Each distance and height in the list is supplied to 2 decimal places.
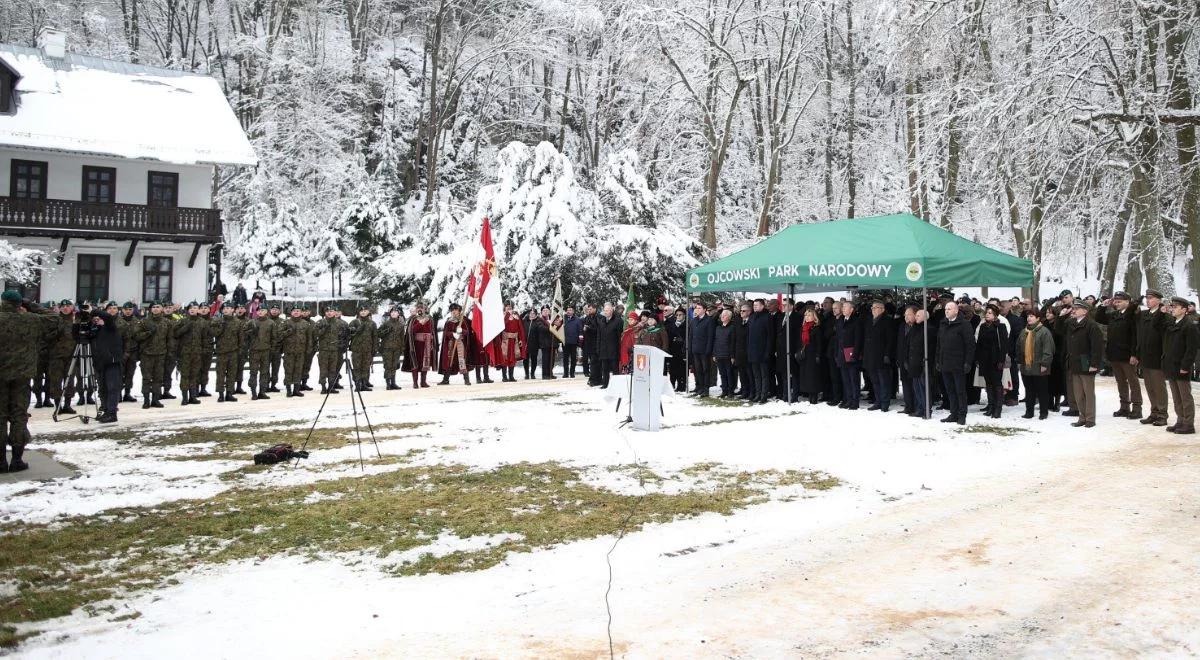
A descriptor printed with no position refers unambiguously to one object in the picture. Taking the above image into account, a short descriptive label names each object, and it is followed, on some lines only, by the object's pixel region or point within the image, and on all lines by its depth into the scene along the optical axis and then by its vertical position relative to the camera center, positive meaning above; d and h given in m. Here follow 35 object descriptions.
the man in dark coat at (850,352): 13.79 +0.21
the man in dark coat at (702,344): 16.34 +0.40
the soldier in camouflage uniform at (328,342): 17.05 +0.46
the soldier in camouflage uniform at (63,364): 13.27 +0.02
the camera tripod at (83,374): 13.20 -0.14
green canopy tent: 12.68 +1.66
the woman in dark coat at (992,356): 12.63 +0.13
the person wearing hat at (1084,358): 11.85 +0.10
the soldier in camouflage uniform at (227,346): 15.52 +0.35
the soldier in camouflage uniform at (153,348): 14.50 +0.29
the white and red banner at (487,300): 18.08 +1.37
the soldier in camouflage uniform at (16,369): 8.75 -0.04
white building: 29.25 +6.89
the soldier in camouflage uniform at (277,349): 16.69 +0.32
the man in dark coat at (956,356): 11.96 +0.12
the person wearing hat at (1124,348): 11.98 +0.23
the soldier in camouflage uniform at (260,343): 16.22 +0.42
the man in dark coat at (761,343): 15.04 +0.38
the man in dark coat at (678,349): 17.64 +0.33
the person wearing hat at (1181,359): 10.73 +0.07
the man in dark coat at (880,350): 13.47 +0.23
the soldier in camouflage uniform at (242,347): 16.09 +0.35
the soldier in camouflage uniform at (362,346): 17.64 +0.39
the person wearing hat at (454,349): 19.53 +0.36
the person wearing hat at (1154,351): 11.34 +0.18
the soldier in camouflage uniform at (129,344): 14.59 +0.36
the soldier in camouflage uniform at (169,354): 15.01 +0.20
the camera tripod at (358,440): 9.20 -0.93
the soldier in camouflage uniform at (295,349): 16.62 +0.31
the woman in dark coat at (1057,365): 13.16 +0.00
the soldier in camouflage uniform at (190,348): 15.03 +0.30
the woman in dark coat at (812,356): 14.64 +0.15
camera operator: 12.68 +0.13
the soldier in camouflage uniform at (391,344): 18.55 +0.45
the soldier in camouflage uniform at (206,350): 15.34 +0.27
